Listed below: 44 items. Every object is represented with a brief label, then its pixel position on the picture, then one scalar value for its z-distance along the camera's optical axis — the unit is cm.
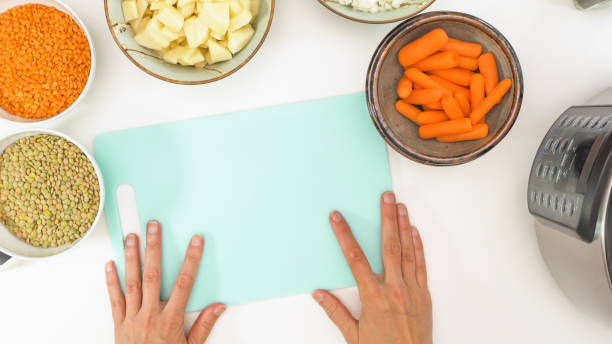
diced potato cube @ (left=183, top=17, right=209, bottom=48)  77
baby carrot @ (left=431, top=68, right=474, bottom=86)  82
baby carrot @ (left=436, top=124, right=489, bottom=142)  80
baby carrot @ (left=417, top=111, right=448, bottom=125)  82
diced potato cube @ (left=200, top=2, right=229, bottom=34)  75
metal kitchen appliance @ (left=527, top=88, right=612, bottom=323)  63
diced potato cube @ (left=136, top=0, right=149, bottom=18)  77
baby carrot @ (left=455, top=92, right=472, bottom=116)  82
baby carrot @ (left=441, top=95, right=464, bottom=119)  80
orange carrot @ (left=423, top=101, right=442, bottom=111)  82
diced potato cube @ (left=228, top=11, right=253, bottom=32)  77
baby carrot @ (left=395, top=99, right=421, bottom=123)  83
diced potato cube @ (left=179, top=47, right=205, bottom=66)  79
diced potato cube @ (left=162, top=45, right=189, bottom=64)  79
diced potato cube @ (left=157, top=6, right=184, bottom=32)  75
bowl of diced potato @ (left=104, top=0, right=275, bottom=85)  76
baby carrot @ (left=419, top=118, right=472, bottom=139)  79
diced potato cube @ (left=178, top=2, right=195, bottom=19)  76
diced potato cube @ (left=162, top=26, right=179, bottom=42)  76
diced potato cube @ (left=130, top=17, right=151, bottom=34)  79
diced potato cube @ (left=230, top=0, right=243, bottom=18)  76
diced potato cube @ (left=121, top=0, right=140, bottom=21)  77
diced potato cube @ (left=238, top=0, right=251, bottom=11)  78
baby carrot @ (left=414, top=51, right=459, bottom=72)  79
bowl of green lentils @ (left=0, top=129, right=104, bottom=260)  84
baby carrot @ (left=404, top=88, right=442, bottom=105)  80
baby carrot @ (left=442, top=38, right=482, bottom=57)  81
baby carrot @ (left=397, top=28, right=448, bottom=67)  79
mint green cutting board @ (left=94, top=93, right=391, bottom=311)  91
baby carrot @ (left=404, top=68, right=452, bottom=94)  81
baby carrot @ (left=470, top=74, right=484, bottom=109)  81
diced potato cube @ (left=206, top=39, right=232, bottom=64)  78
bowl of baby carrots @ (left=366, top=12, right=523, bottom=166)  79
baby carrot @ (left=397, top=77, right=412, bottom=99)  82
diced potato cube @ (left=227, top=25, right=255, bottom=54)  78
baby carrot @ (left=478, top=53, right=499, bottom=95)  81
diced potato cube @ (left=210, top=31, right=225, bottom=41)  77
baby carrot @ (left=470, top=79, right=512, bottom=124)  80
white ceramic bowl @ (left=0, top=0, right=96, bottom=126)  81
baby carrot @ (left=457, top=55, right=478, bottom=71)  81
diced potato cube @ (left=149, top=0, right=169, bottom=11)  76
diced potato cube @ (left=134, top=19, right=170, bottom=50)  76
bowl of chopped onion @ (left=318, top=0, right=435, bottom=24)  80
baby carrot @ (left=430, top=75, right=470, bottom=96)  82
